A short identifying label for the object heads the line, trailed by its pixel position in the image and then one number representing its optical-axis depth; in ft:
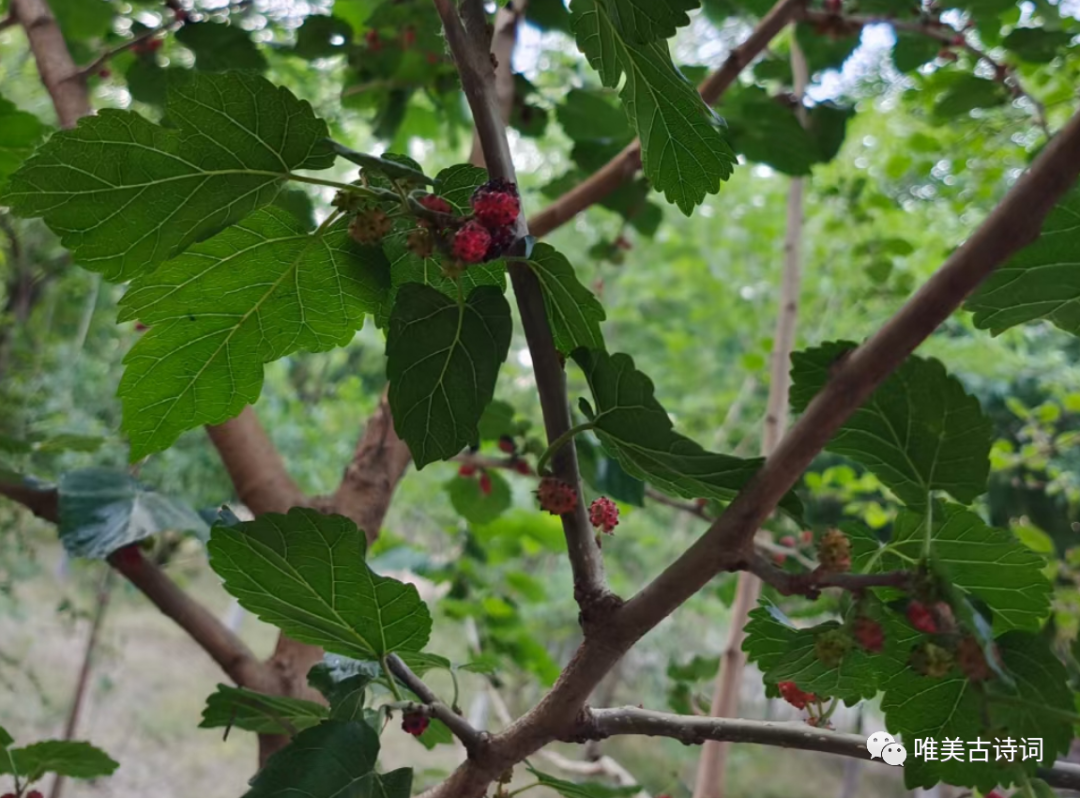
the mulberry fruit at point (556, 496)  1.01
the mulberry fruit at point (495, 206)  0.92
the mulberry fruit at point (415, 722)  1.10
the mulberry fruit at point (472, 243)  0.91
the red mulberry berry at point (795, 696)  1.31
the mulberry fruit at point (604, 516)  1.14
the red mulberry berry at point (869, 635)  0.88
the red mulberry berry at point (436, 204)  1.00
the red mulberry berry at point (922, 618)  0.85
